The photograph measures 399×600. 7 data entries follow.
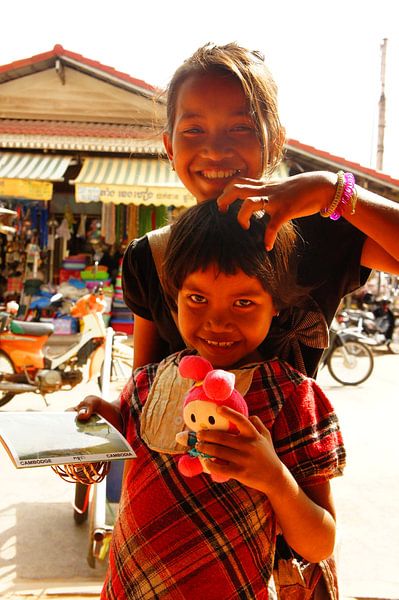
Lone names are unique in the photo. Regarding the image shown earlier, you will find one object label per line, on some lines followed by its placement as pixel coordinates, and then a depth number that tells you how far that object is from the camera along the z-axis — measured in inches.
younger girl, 39.1
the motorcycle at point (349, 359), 286.0
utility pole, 614.9
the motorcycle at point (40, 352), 211.0
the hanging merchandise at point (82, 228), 400.5
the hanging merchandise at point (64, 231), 390.3
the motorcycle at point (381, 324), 408.5
